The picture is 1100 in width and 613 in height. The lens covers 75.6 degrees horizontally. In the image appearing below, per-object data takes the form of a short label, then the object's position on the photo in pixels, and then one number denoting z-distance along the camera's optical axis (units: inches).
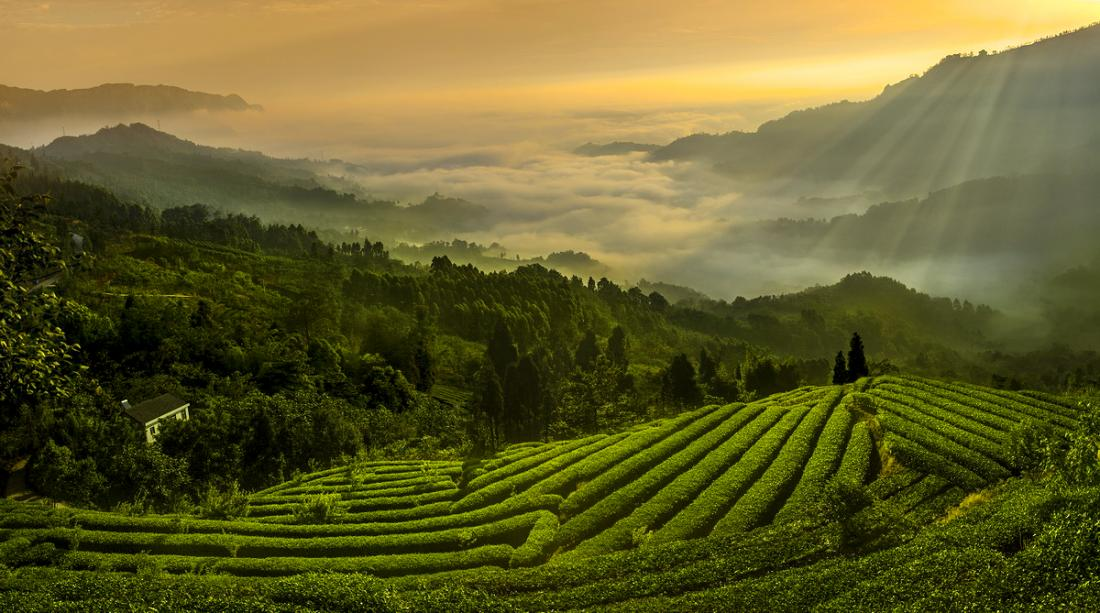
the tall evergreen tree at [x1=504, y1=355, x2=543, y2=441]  2955.2
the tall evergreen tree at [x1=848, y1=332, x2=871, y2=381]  3117.6
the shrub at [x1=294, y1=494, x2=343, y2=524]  1700.3
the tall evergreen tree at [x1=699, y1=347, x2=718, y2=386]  3853.3
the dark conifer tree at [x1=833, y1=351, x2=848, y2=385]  3171.8
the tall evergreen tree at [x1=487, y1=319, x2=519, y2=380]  4055.1
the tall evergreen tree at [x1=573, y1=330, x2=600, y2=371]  4307.6
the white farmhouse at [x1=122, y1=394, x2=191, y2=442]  2316.7
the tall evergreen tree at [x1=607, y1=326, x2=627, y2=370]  4441.2
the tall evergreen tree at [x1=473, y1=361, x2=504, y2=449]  2874.0
